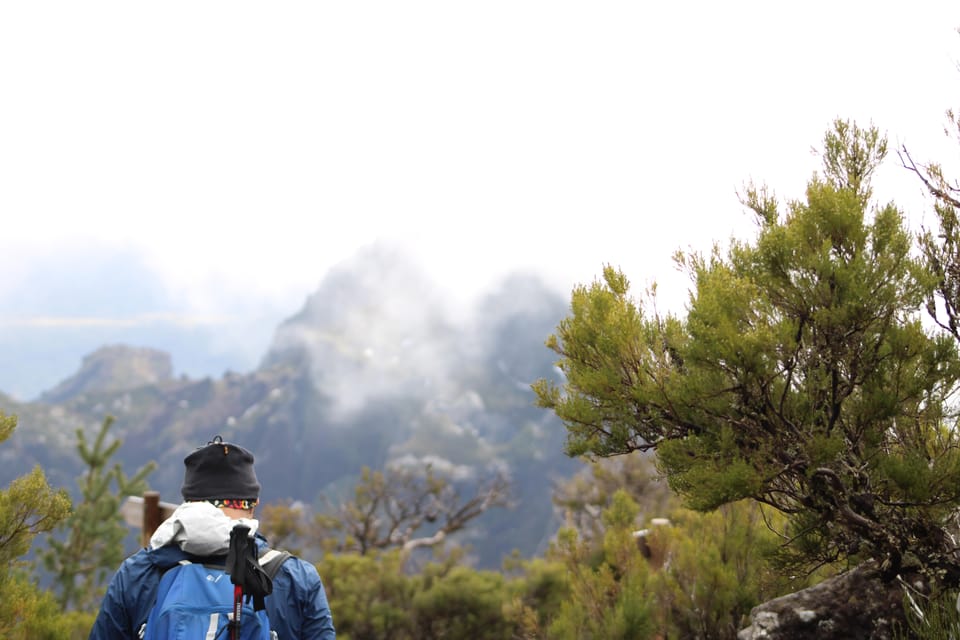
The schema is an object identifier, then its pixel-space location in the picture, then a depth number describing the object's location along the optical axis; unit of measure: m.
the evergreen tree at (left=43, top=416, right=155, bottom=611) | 18.12
